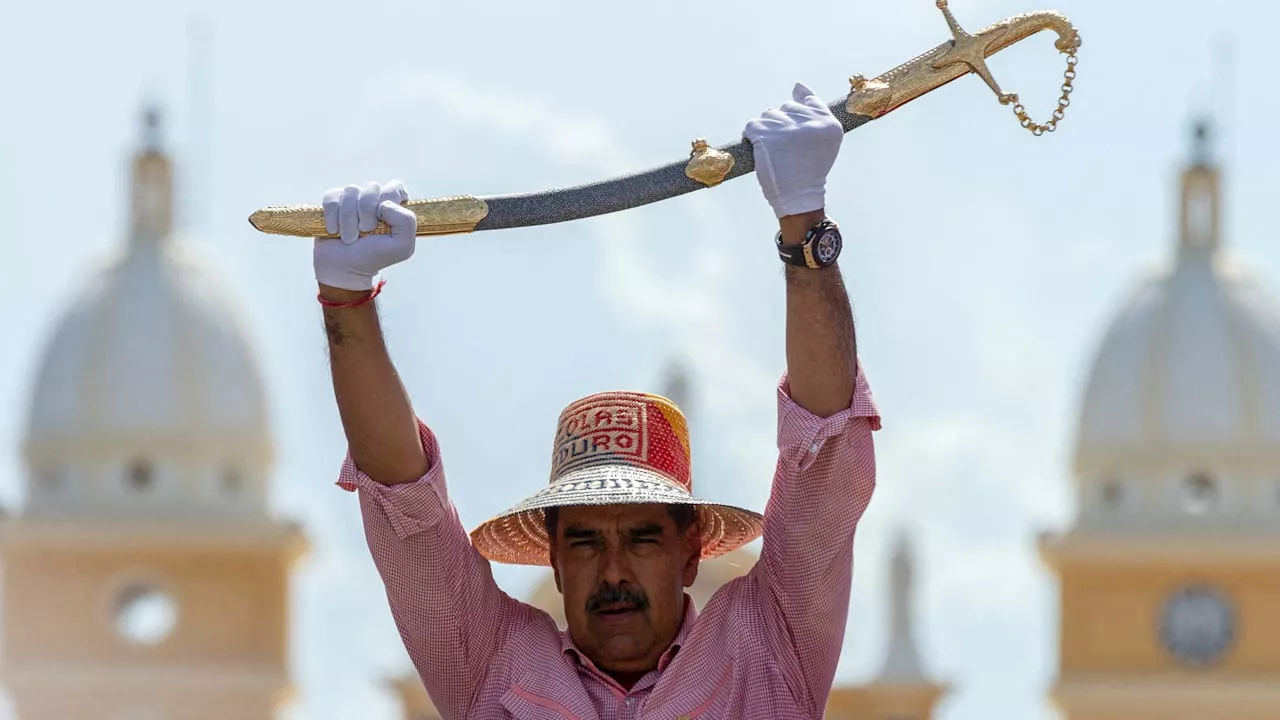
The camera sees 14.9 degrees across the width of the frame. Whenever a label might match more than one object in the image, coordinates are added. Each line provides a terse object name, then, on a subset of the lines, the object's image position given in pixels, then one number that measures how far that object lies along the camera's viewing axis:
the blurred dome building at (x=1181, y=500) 57.47
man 9.57
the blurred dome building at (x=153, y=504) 57.25
